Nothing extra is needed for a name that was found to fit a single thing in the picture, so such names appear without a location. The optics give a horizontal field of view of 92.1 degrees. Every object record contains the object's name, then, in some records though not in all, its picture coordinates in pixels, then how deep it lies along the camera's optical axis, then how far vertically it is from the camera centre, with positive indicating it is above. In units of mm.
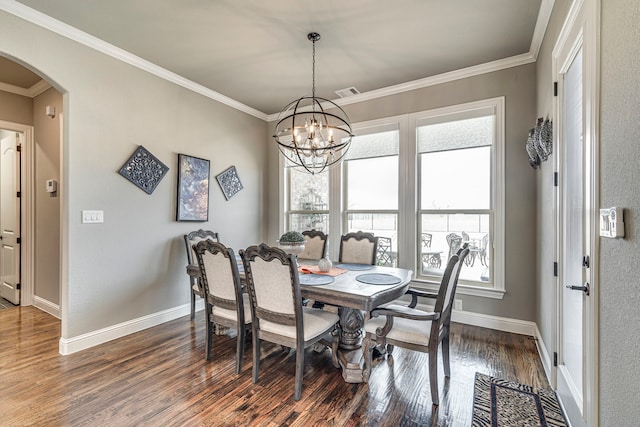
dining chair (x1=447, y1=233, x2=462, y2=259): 3639 -332
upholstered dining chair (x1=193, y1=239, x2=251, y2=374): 2381 -639
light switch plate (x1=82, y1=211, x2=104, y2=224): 2893 -44
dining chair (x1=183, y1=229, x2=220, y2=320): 3570 -472
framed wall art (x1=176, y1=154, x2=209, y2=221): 3729 +300
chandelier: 2672 +680
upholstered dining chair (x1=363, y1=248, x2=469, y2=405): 2031 -815
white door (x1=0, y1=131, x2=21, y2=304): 4098 -66
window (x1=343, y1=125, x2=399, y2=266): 4086 +369
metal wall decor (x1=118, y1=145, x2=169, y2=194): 3234 +466
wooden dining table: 2134 -584
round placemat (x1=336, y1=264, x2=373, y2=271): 2980 -534
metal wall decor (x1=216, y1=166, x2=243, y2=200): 4293 +441
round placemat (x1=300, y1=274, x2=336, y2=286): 2404 -541
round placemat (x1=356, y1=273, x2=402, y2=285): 2426 -537
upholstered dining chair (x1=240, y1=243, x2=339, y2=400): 2076 -660
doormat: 1883 -1261
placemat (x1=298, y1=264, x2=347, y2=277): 2775 -531
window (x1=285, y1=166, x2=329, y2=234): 4707 +194
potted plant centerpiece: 2881 -278
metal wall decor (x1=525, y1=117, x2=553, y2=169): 2361 +593
